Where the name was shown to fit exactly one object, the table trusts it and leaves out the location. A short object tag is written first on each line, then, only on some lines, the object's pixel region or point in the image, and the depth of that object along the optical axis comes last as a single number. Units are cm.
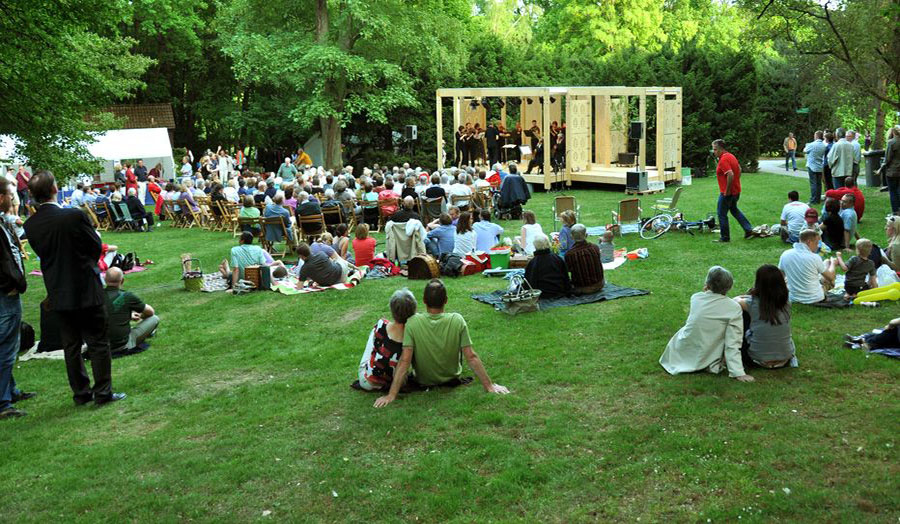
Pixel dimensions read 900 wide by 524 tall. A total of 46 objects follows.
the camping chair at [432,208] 1653
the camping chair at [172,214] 2074
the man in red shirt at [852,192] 1312
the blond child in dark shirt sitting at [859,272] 936
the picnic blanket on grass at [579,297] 1012
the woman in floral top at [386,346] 691
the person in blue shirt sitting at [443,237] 1316
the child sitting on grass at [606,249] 1261
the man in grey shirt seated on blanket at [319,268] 1214
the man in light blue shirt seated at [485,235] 1327
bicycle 1453
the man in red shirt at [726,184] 1316
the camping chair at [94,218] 2057
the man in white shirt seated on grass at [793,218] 1269
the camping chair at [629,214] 1502
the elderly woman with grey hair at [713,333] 714
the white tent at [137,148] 2856
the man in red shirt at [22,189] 2191
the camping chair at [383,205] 1723
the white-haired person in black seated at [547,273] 1033
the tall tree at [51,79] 1072
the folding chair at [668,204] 1509
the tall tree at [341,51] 2533
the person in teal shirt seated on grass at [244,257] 1234
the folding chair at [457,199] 1691
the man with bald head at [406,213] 1370
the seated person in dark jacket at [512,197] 1761
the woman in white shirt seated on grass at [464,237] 1288
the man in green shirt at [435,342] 685
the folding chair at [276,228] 1507
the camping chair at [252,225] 1568
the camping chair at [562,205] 1580
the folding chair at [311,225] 1539
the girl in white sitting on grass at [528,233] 1278
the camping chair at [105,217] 2056
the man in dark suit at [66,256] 656
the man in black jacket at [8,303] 661
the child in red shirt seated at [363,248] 1334
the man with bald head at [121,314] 891
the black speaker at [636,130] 2145
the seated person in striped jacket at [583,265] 1045
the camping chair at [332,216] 1591
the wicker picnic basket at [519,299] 972
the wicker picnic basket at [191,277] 1259
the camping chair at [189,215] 2020
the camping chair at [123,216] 2019
